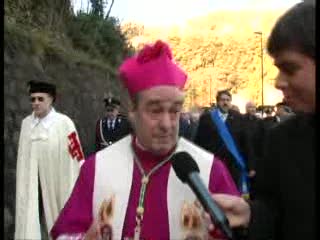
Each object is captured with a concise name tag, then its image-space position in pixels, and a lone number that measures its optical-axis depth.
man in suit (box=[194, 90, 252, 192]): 5.14
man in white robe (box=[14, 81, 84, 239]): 4.26
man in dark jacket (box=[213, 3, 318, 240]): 1.20
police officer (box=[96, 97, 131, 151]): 7.11
